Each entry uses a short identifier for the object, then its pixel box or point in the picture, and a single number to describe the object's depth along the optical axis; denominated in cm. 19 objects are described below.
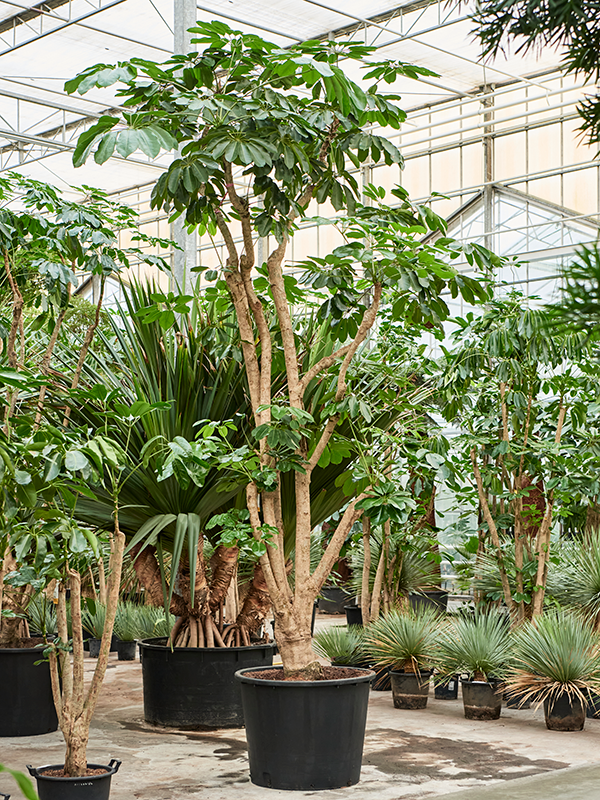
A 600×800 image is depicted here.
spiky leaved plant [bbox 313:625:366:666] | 599
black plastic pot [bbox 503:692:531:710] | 545
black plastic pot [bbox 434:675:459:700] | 575
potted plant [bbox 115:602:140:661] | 732
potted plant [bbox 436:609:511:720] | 511
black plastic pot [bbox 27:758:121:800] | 305
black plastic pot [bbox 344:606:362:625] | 841
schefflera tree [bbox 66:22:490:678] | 317
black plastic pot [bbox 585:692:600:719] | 509
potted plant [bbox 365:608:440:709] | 546
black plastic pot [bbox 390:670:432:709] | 546
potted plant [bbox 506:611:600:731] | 478
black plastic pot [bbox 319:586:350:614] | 1105
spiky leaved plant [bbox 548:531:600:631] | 598
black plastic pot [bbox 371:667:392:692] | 602
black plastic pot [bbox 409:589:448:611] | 826
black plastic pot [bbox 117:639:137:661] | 752
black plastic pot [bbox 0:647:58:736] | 456
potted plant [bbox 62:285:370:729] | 420
